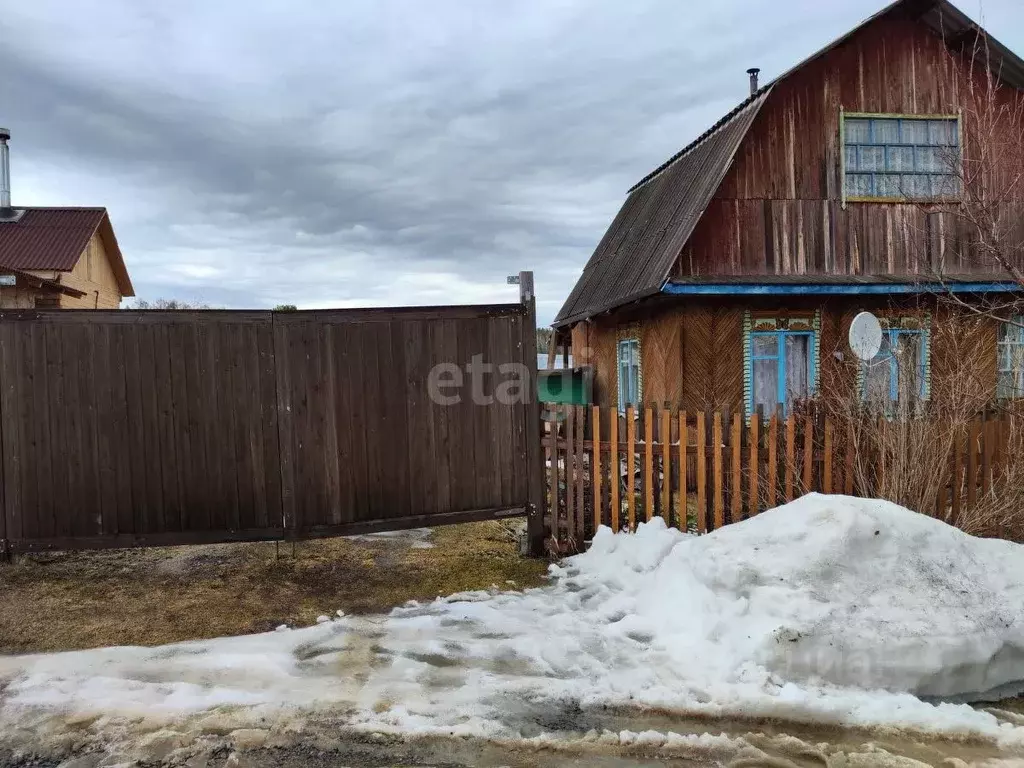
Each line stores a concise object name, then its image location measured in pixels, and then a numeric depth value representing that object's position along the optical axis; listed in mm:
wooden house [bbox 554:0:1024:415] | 10742
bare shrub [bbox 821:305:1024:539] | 5758
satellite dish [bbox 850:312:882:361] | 10031
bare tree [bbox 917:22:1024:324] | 10812
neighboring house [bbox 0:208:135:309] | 19188
